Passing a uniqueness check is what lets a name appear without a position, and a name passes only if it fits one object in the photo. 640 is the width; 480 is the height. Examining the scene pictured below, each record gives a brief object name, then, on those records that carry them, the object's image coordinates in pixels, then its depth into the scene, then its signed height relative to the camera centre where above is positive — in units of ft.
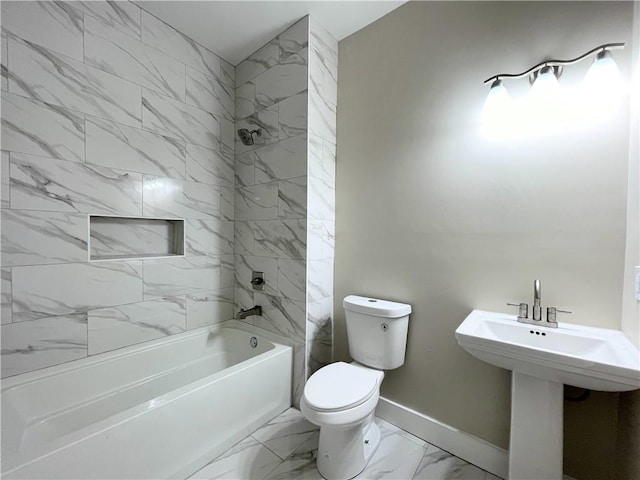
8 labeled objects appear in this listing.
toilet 4.18 -2.54
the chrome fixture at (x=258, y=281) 6.89 -1.19
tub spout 6.85 -1.97
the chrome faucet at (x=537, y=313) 3.92 -1.09
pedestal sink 3.14 -1.55
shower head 6.72 +2.46
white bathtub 3.47 -2.94
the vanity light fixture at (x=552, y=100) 3.61 +2.08
